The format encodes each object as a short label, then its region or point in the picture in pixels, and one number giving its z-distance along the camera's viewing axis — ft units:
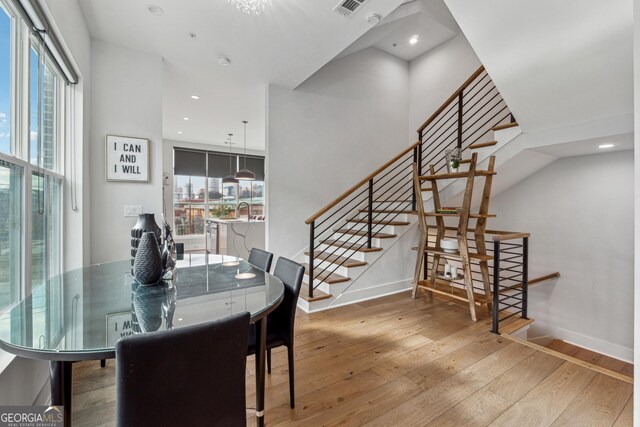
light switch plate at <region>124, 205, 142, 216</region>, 9.46
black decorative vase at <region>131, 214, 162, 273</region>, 6.02
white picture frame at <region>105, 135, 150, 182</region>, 9.13
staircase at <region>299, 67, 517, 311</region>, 11.05
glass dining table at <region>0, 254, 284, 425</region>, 2.99
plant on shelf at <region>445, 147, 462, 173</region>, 11.07
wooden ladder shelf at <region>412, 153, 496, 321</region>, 9.71
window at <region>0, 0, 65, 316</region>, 4.65
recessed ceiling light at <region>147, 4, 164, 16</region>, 7.48
